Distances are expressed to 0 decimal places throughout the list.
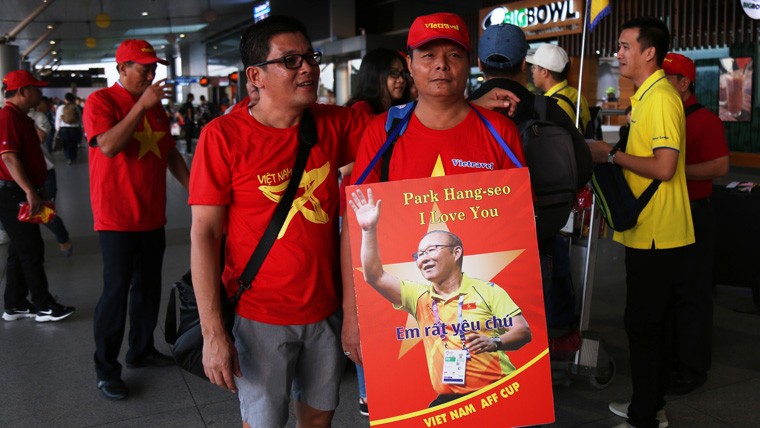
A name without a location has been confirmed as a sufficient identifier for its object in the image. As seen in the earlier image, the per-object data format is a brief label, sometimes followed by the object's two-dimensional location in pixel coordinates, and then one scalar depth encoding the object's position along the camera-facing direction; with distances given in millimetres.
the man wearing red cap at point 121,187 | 3744
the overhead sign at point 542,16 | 13602
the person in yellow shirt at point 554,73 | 4582
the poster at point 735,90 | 12602
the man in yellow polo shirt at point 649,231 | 3080
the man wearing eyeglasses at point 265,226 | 2072
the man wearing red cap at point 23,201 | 4957
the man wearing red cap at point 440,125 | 1971
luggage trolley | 3641
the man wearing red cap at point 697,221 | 3451
